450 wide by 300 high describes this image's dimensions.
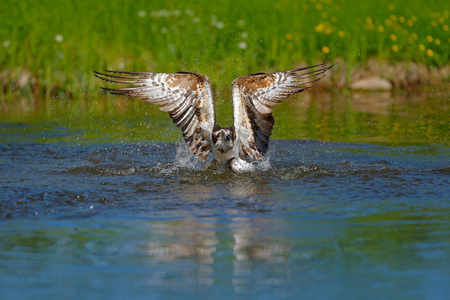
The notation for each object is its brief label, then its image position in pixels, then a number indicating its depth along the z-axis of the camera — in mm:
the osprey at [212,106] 14406
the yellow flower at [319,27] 26875
